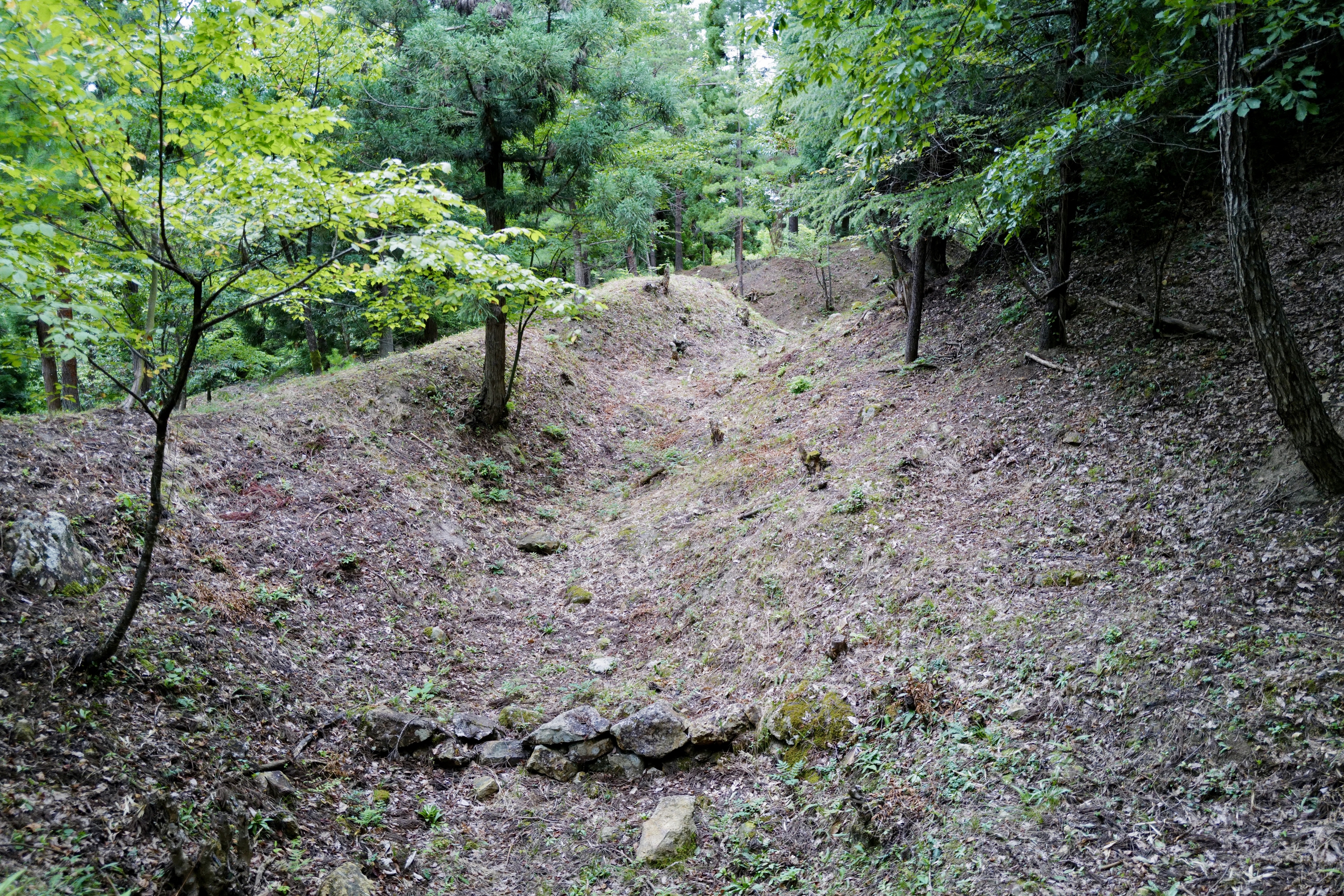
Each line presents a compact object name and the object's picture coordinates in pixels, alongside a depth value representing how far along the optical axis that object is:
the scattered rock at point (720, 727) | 5.73
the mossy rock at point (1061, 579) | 5.62
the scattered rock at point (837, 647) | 6.11
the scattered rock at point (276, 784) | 4.64
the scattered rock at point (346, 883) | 3.98
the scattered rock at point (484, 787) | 5.40
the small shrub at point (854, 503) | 7.87
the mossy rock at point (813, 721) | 5.35
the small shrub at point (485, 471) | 11.12
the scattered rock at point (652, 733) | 5.74
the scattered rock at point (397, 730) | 5.66
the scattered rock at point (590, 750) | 5.76
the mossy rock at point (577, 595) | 8.68
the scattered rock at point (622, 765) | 5.66
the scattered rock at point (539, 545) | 9.97
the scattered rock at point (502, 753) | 5.76
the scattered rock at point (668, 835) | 4.68
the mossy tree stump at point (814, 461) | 9.34
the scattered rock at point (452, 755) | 5.65
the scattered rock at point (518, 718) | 6.14
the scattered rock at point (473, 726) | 5.94
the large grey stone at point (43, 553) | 4.95
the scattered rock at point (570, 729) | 5.86
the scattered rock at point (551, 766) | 5.66
